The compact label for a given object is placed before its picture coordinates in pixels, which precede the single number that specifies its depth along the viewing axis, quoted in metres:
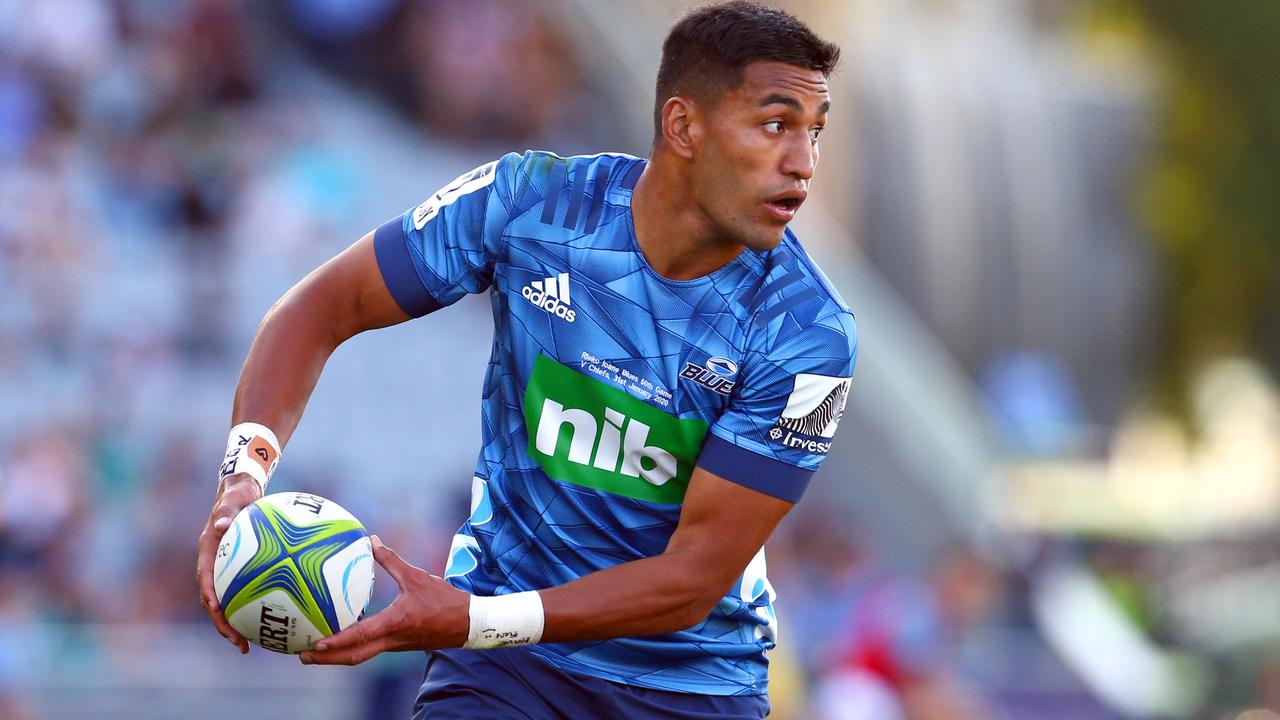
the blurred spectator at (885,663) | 23.14
